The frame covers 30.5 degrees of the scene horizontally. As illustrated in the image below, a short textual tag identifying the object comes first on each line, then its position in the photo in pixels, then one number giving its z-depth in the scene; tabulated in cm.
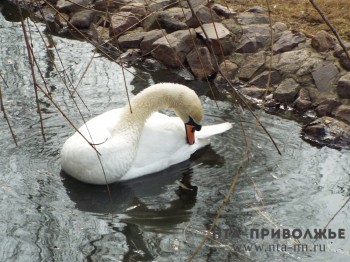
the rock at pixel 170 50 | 980
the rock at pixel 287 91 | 880
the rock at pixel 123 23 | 1046
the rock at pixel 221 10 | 1052
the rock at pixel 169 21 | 1047
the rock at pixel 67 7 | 1172
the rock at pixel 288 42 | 954
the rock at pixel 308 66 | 904
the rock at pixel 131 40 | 1045
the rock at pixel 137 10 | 1060
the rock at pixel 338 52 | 905
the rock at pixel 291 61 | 918
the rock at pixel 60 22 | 1175
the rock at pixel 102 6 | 1122
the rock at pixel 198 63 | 960
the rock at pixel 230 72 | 948
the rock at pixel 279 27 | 994
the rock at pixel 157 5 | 1055
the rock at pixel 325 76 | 877
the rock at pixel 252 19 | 1026
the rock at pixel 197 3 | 1061
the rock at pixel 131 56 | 1013
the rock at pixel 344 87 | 853
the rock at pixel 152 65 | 998
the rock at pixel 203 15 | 1021
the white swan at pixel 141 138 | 652
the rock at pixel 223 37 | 976
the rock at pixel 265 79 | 920
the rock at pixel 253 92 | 901
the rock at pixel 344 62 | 882
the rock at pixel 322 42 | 928
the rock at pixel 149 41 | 1020
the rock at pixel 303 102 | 858
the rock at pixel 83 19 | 1138
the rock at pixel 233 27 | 1007
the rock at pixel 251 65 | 943
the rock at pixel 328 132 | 754
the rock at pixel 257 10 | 1056
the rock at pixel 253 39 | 978
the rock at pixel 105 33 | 1089
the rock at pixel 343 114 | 826
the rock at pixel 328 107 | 841
